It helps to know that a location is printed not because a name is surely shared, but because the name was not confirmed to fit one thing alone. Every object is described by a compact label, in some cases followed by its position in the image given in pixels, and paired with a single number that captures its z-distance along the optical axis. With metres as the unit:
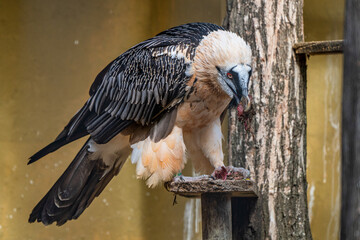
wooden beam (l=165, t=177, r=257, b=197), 6.79
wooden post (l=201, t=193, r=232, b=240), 7.16
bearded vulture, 7.15
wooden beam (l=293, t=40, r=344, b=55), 8.27
